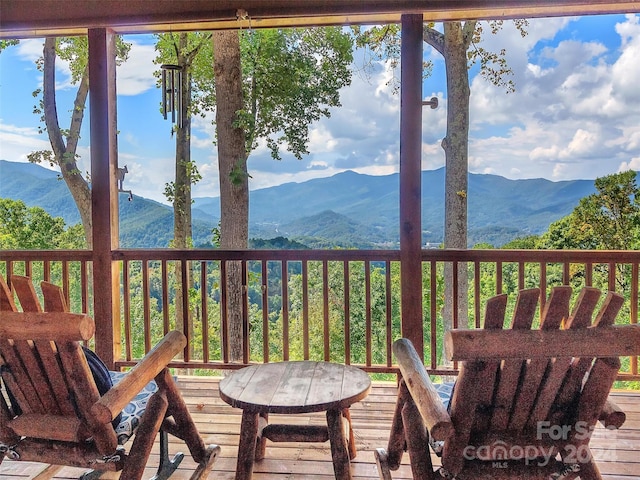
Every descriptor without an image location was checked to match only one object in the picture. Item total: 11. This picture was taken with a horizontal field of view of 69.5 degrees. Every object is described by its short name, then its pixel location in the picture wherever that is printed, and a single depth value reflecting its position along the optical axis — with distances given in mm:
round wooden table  1819
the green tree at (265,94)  5426
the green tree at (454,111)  6430
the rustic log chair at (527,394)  1397
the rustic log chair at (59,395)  1554
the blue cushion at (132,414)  1750
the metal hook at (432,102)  2986
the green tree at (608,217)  6352
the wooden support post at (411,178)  2930
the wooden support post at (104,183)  3170
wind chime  3137
